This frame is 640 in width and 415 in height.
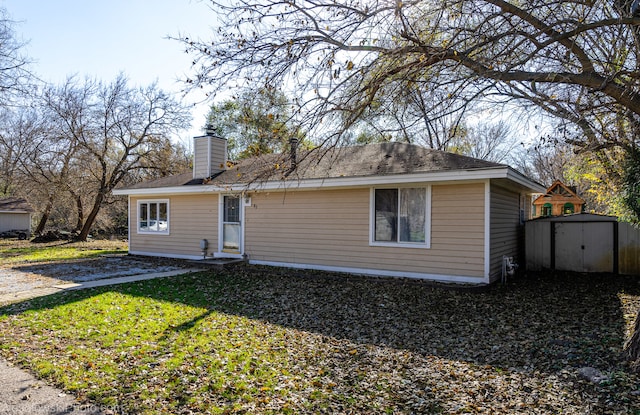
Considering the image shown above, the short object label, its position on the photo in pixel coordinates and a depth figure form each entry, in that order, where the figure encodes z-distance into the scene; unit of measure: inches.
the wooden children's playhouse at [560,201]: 704.4
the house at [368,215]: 357.1
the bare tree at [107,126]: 869.2
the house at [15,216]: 1080.8
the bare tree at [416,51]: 193.2
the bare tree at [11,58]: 361.7
